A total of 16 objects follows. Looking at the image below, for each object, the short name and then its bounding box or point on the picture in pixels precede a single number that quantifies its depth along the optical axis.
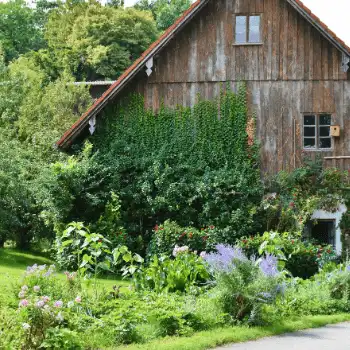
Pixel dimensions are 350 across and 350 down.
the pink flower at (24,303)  11.11
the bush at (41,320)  11.02
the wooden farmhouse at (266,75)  26.62
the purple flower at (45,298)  11.36
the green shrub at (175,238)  24.39
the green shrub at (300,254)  23.45
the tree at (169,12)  73.81
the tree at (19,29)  72.25
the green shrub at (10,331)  10.89
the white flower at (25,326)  10.63
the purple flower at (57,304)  11.38
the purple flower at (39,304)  11.09
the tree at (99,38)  61.09
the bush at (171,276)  16.39
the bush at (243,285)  14.17
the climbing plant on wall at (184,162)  25.62
